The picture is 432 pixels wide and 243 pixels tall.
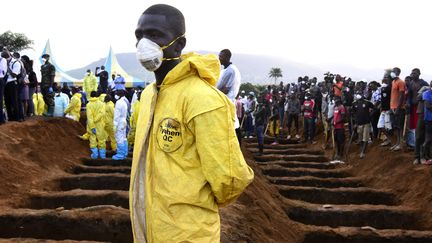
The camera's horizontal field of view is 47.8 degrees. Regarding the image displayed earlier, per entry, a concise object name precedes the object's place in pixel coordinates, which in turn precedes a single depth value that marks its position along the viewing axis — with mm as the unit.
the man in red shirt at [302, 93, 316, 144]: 18406
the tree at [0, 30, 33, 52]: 29594
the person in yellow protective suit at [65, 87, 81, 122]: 16141
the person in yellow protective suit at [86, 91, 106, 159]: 13344
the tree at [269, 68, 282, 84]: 52081
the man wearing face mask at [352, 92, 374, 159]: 14125
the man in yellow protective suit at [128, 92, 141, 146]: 13067
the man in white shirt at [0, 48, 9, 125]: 10695
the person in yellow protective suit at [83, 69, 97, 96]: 17455
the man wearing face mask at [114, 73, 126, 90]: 16703
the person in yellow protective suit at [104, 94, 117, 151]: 13703
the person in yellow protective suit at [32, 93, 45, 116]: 16891
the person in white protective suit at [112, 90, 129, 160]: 12547
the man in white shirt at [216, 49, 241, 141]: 6855
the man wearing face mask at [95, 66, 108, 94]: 17000
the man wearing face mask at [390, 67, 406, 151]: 12328
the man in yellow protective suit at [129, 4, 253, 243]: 2162
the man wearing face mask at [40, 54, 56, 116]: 14258
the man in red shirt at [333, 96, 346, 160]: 14203
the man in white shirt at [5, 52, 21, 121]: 11375
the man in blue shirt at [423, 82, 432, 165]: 10203
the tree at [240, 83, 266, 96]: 41088
